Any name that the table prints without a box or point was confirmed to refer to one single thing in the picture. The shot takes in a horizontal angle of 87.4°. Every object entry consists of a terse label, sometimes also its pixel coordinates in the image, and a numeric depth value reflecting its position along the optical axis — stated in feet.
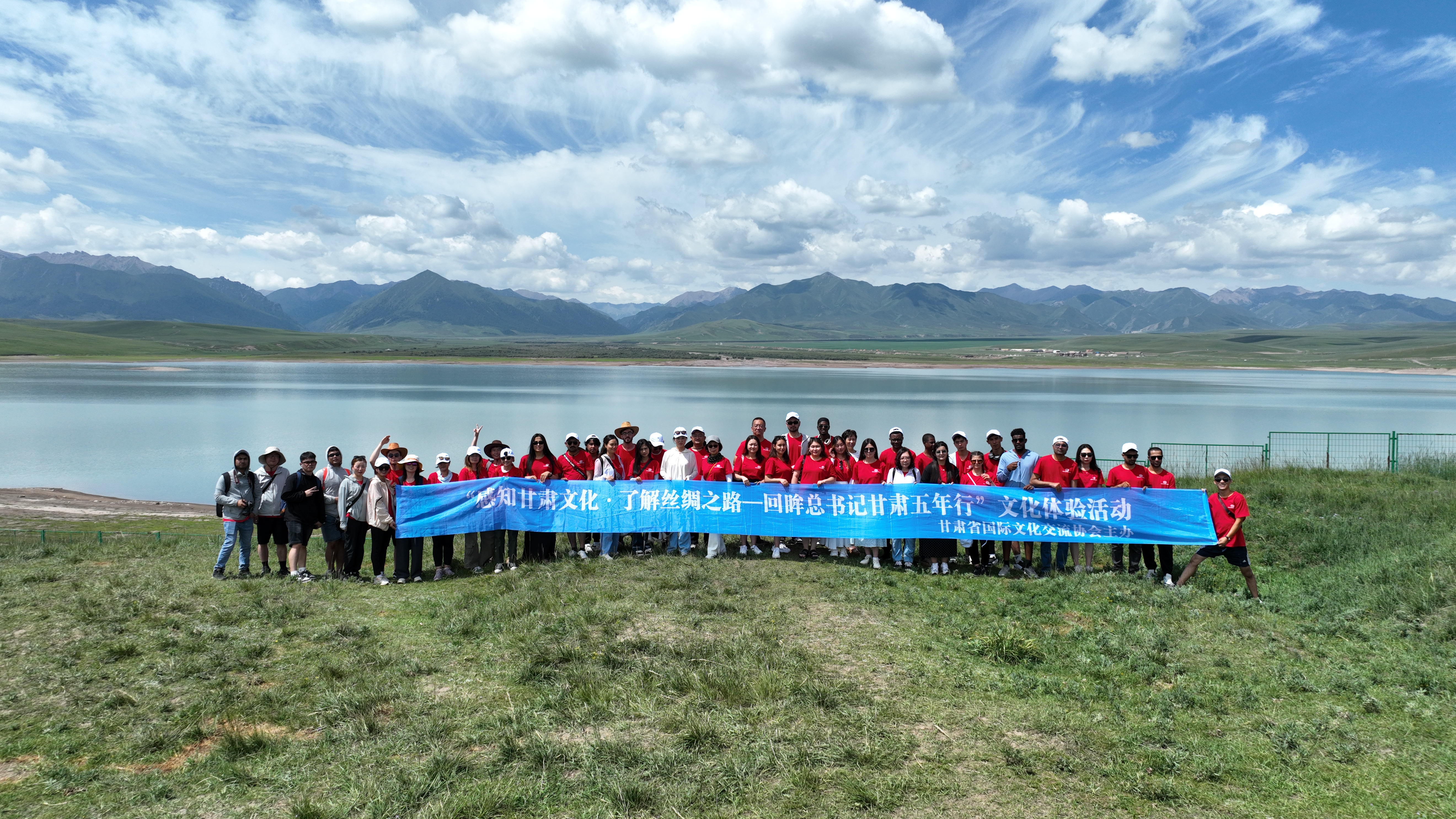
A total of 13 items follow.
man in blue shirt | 40.57
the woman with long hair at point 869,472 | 40.86
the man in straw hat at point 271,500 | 35.96
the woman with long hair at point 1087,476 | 38.91
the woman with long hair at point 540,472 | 40.34
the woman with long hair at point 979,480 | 39.78
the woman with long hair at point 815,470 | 41.75
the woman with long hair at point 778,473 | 41.50
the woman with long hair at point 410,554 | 37.78
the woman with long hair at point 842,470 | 41.86
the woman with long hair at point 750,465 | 41.73
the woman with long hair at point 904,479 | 39.63
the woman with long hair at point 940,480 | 39.04
